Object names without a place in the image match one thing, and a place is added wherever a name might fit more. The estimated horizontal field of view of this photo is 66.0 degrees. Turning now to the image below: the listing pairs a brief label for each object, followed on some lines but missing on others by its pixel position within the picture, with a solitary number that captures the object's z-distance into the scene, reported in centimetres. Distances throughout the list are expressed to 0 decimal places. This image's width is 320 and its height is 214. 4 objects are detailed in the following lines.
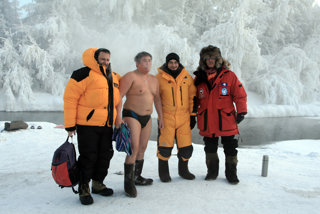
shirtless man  285
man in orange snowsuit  327
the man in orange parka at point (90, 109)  253
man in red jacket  325
